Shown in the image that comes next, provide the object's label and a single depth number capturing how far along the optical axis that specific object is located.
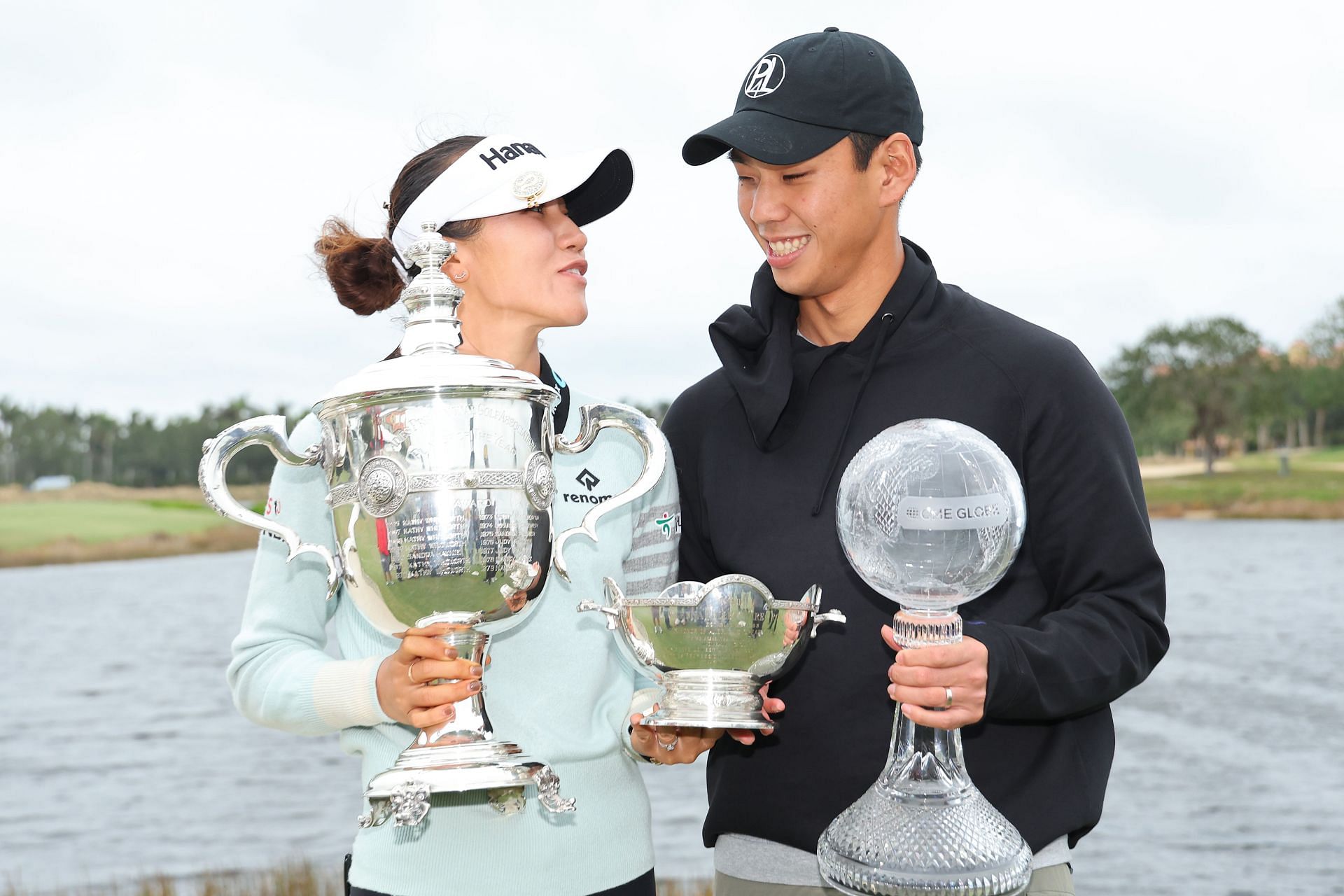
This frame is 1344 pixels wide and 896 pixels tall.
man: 2.05
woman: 2.12
